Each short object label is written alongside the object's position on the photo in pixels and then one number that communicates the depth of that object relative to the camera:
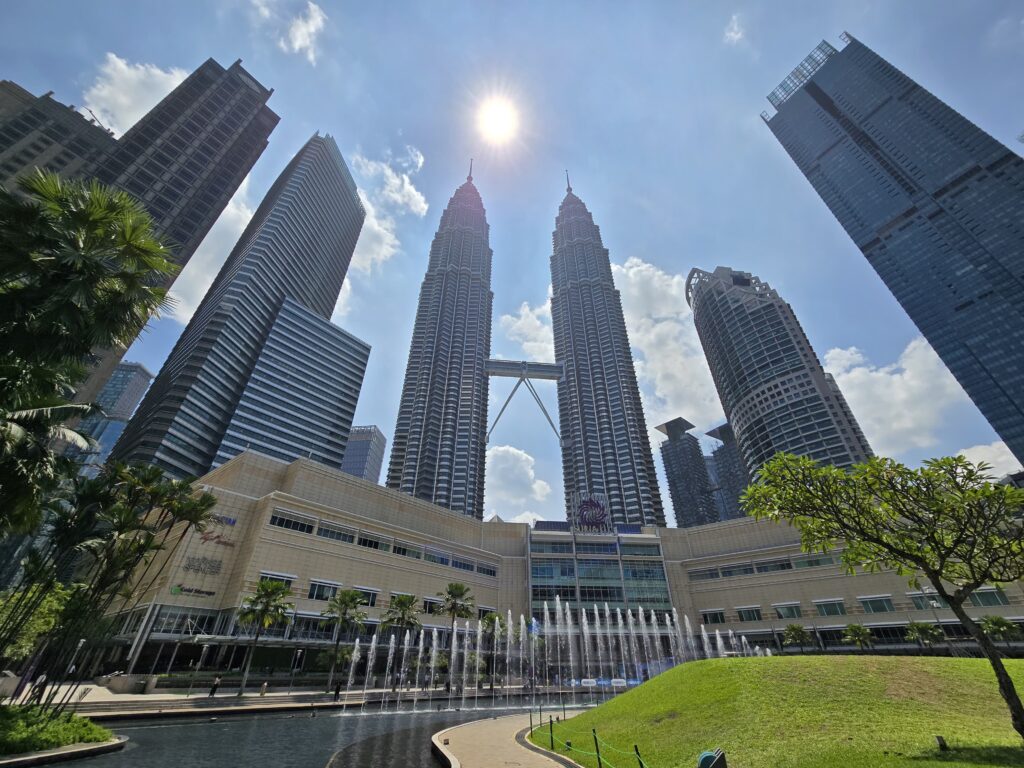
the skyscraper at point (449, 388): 142.00
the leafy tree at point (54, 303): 11.34
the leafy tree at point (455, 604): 51.84
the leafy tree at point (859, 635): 54.25
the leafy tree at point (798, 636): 58.97
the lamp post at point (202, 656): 43.50
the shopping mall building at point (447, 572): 46.84
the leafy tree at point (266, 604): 38.34
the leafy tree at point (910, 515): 12.16
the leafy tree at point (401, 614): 47.19
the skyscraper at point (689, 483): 177.25
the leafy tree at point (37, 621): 36.25
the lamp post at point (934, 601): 53.88
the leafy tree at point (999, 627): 46.09
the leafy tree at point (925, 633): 48.97
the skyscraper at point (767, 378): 117.94
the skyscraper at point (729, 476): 181.25
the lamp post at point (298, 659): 48.75
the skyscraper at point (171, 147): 88.44
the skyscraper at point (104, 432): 181.50
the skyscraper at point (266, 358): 107.62
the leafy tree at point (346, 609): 44.00
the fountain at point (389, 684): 37.09
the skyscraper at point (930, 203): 119.06
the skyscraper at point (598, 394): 137.62
